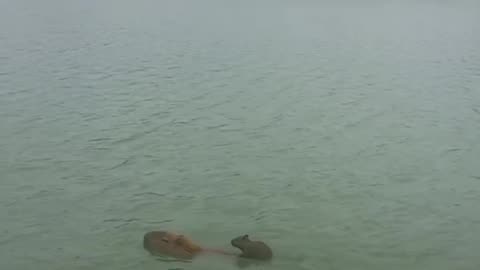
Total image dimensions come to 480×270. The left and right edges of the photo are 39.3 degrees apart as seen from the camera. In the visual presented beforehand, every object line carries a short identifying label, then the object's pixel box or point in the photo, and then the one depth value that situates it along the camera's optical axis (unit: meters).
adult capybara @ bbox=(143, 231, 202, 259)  7.38
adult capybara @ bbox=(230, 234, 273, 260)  7.35
